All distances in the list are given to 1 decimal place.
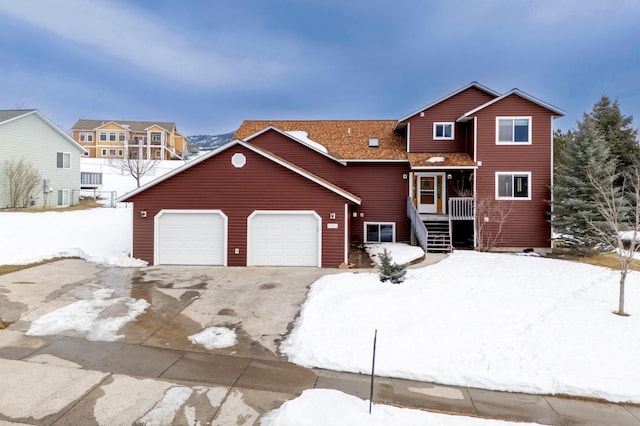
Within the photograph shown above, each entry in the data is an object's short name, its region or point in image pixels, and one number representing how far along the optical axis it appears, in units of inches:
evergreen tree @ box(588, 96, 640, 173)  1002.1
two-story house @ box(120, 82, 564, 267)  570.6
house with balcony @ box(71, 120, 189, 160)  2354.8
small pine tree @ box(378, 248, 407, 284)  427.5
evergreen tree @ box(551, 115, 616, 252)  641.6
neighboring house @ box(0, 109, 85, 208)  975.6
